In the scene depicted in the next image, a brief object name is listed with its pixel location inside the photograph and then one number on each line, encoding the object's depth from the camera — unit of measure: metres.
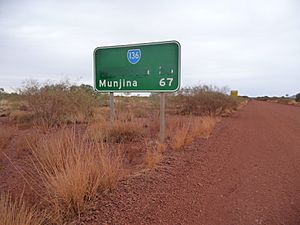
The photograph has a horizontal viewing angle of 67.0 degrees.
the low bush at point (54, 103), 11.56
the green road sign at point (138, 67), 7.05
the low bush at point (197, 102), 19.54
